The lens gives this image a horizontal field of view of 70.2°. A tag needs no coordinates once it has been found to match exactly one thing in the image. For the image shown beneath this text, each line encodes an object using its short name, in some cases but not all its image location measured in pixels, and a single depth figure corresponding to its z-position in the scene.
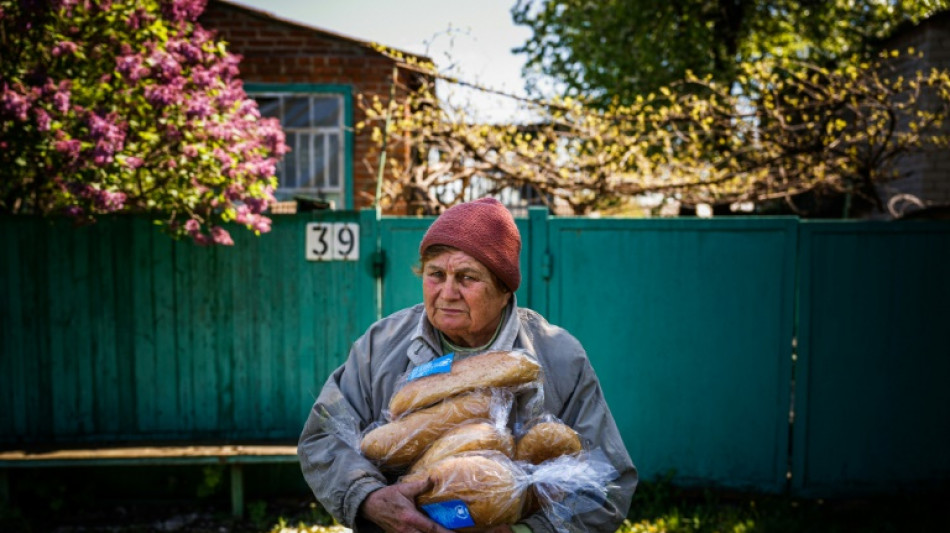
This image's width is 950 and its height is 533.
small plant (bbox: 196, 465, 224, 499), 4.77
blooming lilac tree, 4.08
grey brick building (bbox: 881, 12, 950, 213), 9.09
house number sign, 4.86
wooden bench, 4.46
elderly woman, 1.91
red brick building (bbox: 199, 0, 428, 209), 7.52
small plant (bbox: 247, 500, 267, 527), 4.68
